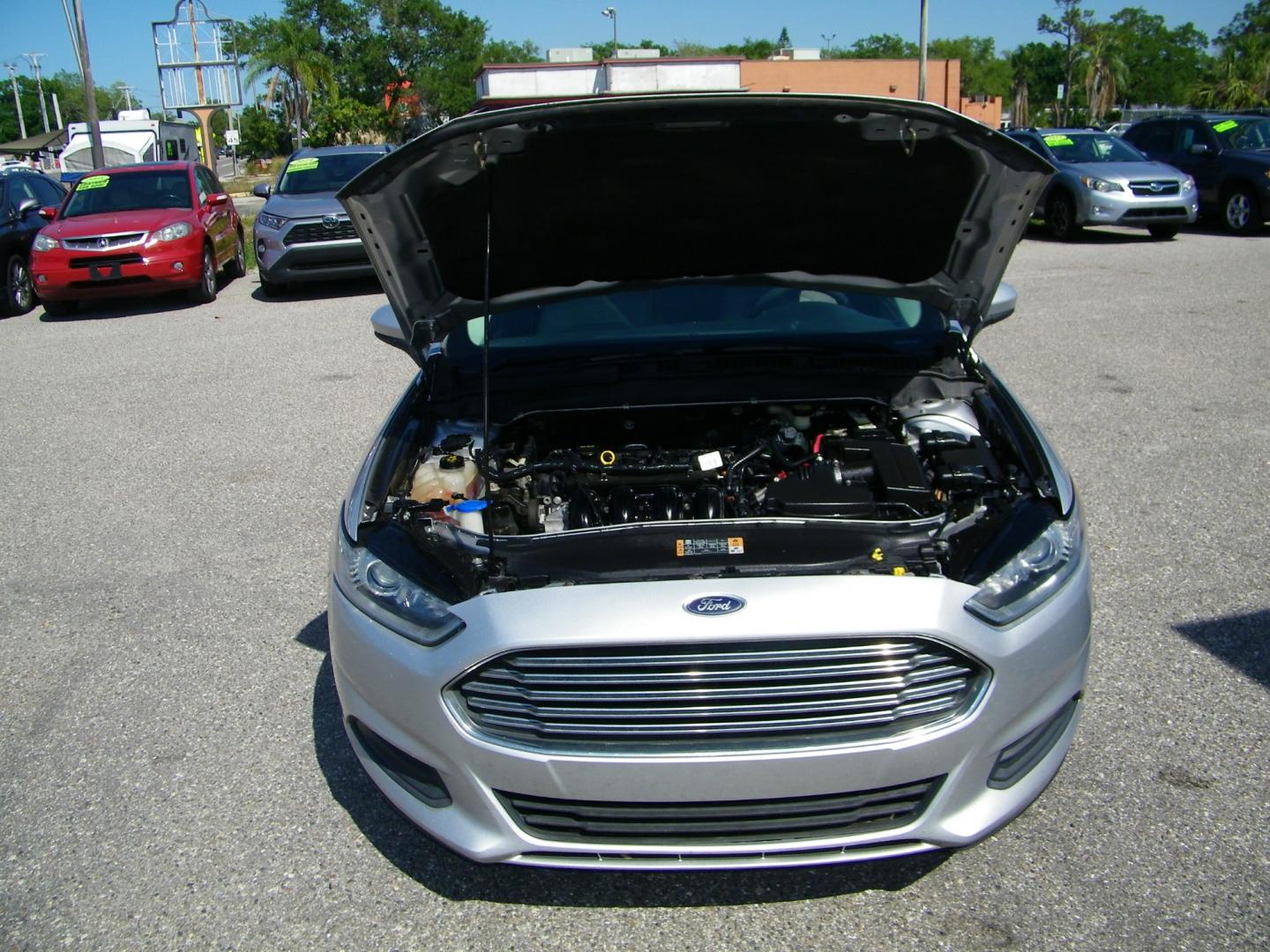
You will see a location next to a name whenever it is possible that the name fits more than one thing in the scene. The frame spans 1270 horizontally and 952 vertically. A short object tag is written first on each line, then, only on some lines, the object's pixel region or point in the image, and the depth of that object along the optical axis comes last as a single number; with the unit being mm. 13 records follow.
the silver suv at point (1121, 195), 14430
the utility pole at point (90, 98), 19703
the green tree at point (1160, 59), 84500
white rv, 33406
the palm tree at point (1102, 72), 57844
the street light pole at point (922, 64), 30242
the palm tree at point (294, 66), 47812
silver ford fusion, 2316
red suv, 12242
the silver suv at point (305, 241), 12398
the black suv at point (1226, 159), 15117
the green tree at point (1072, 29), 56625
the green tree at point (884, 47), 95625
